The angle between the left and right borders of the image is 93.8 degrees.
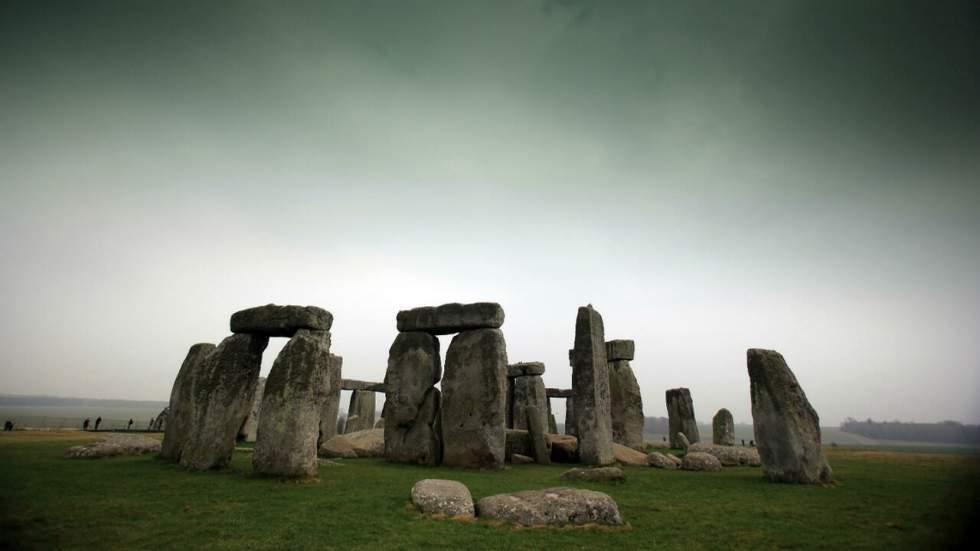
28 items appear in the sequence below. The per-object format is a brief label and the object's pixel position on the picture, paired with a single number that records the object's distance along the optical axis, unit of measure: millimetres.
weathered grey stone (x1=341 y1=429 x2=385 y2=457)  13164
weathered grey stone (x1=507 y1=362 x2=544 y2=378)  19922
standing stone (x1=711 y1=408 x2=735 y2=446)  18108
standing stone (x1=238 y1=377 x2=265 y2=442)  17719
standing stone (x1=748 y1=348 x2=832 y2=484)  8477
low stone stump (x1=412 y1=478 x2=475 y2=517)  5609
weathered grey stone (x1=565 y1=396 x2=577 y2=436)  21344
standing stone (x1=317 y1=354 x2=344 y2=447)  15344
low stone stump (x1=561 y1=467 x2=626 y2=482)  8508
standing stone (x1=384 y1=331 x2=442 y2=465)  11820
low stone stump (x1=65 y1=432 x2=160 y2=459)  9773
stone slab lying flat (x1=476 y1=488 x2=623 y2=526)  5254
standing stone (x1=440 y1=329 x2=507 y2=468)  11094
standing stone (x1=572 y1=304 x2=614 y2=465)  11914
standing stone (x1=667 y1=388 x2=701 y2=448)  19984
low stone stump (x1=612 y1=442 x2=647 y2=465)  12125
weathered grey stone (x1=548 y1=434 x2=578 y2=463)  12930
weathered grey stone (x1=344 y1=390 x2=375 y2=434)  22180
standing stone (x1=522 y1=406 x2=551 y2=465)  12664
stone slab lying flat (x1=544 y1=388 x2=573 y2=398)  23012
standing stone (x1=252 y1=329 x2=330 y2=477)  8016
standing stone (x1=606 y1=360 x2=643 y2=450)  16922
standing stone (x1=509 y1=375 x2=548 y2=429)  19703
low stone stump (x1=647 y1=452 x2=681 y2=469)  11391
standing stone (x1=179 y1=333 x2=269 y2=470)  8750
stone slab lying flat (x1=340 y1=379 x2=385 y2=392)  22281
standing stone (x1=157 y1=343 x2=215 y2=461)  9906
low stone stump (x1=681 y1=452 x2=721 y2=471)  10867
